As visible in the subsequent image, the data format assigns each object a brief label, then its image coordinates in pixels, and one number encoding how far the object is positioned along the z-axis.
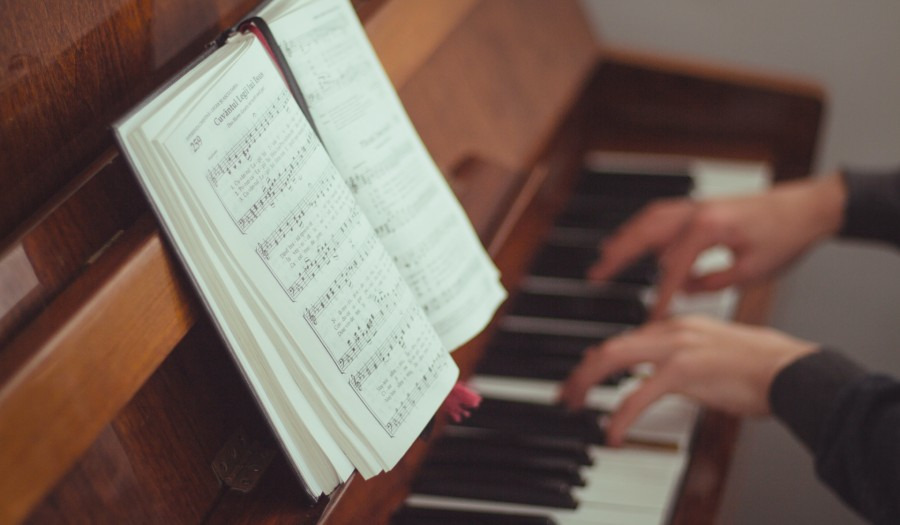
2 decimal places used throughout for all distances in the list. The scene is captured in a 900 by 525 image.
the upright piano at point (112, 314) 1.04
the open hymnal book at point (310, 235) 1.08
